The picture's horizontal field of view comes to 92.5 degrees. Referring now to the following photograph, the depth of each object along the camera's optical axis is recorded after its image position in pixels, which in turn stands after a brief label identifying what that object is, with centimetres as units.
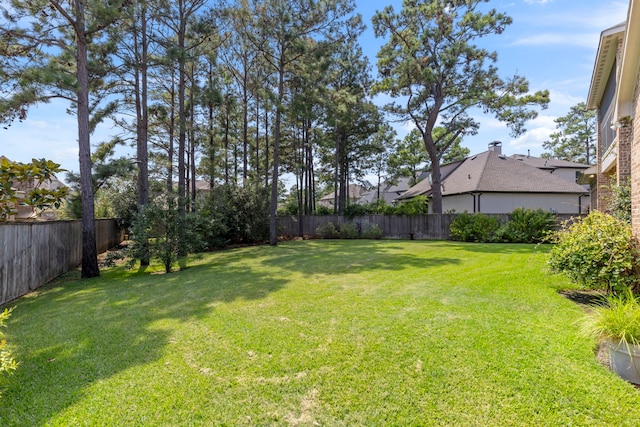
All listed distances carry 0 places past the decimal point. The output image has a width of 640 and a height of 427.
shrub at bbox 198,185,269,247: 1419
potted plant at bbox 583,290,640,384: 259
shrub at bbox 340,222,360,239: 1659
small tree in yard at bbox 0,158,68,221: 548
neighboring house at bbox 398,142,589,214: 1789
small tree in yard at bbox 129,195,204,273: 826
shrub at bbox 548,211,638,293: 422
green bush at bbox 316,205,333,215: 2137
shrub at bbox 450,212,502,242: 1364
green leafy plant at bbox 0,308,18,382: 199
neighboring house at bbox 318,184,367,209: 4457
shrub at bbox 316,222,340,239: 1700
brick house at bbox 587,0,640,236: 443
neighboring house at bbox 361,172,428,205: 3446
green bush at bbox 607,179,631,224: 644
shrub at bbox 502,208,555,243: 1284
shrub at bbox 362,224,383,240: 1645
